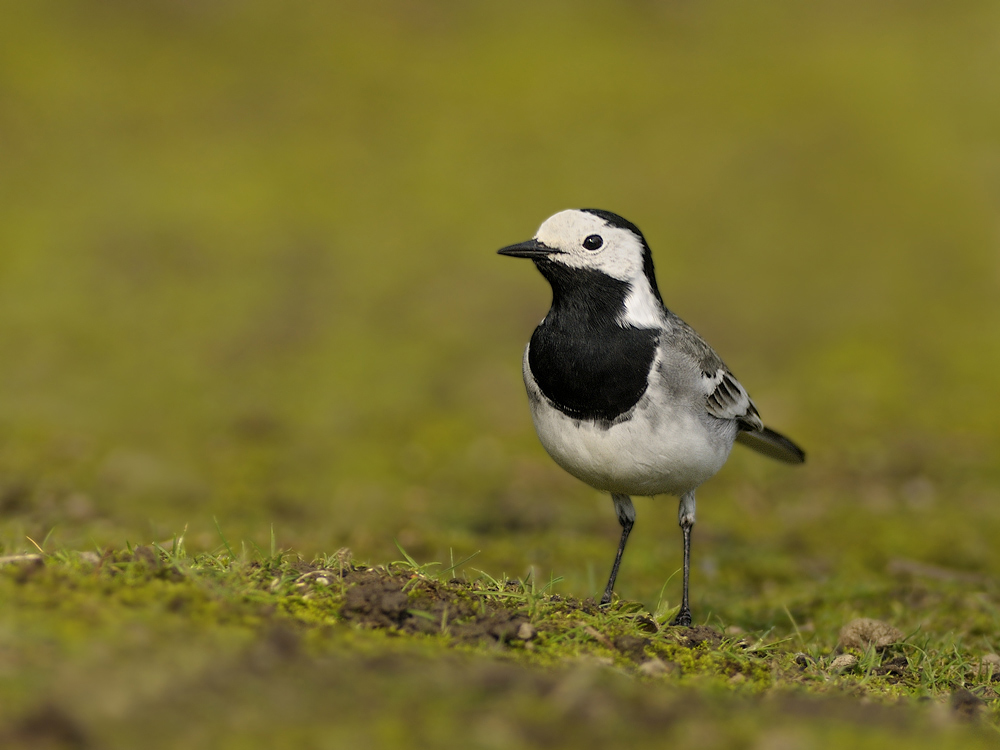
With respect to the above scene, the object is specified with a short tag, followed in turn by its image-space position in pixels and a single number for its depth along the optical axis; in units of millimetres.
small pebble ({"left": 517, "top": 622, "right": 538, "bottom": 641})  7867
